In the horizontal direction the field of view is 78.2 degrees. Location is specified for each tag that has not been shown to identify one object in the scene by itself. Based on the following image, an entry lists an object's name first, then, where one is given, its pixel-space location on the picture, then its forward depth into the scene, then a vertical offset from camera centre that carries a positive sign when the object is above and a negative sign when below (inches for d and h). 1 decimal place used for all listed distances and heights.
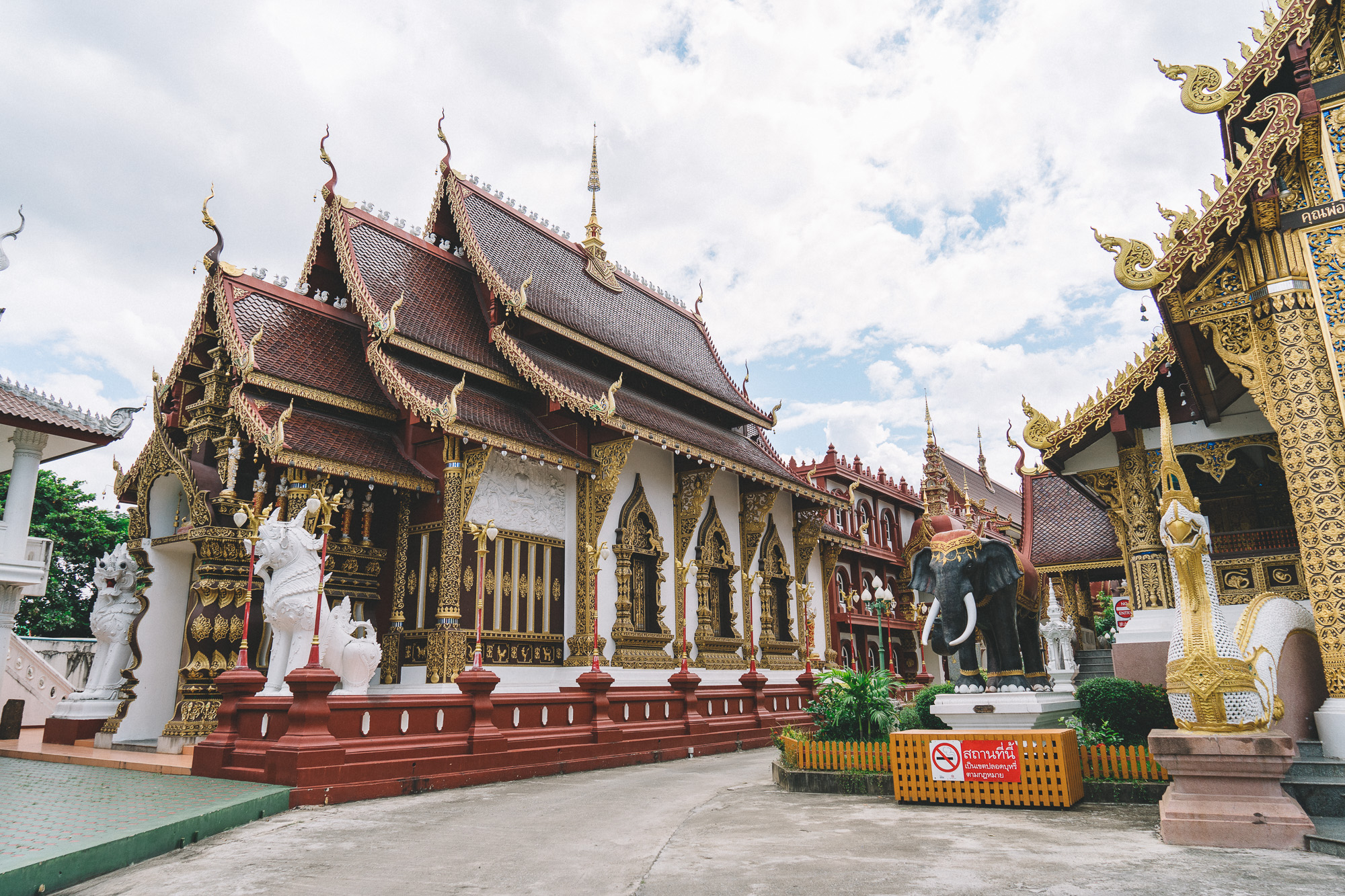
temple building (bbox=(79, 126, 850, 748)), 414.0 +103.9
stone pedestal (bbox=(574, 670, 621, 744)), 425.7 -23.0
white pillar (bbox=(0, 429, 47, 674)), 466.9 +92.2
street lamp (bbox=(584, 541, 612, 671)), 483.0 +60.8
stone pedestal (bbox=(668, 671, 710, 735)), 494.3 -22.5
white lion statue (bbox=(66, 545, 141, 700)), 451.5 +27.5
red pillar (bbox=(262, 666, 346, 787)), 291.7 -26.7
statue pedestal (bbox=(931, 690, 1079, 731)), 268.2 -20.1
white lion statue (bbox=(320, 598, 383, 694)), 359.3 +3.3
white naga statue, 203.3 -2.6
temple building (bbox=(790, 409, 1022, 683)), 968.3 +126.1
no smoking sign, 260.5 -34.9
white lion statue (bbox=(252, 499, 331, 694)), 349.1 +31.8
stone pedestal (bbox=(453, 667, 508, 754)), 358.9 -19.2
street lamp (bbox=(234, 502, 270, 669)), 336.2 +61.6
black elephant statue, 283.3 +14.2
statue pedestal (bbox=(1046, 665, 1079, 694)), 449.7 -20.5
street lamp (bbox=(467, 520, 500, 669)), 388.2 +53.3
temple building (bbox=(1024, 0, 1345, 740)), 251.9 +94.8
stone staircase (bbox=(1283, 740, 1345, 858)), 212.2 -37.5
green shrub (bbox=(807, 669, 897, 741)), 336.2 -23.5
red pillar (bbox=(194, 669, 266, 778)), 323.9 -22.0
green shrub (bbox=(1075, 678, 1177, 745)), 287.7 -22.2
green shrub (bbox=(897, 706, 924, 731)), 336.2 -27.9
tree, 949.2 +143.8
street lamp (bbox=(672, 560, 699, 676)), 572.1 +58.4
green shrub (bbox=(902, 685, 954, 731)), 330.6 -24.9
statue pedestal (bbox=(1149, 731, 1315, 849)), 191.5 -35.3
